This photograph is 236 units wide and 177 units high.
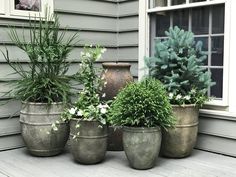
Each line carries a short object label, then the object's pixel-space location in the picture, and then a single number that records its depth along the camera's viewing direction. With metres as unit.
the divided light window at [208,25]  3.55
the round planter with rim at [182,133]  3.34
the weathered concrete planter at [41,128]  3.38
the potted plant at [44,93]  3.39
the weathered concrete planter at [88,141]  3.14
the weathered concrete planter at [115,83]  3.63
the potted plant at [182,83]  3.35
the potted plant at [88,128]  3.15
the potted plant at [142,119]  2.99
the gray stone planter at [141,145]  2.99
